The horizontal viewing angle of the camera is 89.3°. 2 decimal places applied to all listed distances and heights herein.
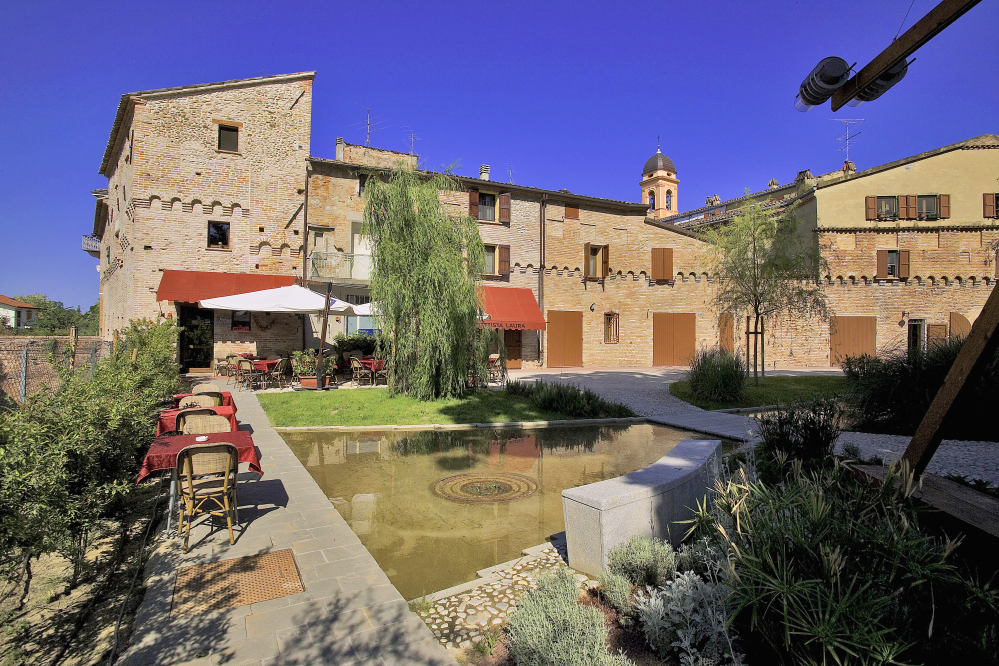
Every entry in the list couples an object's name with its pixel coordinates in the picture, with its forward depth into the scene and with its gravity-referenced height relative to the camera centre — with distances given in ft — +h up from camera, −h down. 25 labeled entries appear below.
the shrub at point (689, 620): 8.37 -4.89
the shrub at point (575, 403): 37.76 -4.51
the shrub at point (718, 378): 43.42 -2.92
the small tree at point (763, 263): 55.62 +9.10
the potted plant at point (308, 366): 46.42 -2.13
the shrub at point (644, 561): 10.93 -4.81
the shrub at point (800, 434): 18.25 -3.38
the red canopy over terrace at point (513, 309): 72.08 +5.22
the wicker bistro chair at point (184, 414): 19.13 -2.71
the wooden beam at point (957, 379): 9.82 -0.69
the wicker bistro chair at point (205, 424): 18.30 -2.96
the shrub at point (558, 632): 7.98 -4.89
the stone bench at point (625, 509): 12.13 -4.19
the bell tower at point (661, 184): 158.81 +50.90
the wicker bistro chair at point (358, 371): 49.11 -2.71
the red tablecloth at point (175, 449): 14.58 -3.20
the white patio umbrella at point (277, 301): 45.34 +3.88
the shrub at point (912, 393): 27.04 -2.76
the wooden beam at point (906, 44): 10.02 +6.55
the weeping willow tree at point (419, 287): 39.81 +4.50
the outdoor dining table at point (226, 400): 26.63 -3.00
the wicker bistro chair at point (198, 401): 23.15 -2.70
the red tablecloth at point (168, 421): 19.95 -3.12
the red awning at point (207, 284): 54.65 +6.76
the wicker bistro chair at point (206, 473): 14.46 -3.82
